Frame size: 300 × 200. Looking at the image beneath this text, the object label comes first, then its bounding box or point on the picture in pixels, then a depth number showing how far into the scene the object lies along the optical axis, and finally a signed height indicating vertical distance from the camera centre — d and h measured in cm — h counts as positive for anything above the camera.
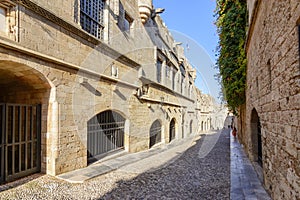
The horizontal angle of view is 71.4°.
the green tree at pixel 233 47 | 856 +274
